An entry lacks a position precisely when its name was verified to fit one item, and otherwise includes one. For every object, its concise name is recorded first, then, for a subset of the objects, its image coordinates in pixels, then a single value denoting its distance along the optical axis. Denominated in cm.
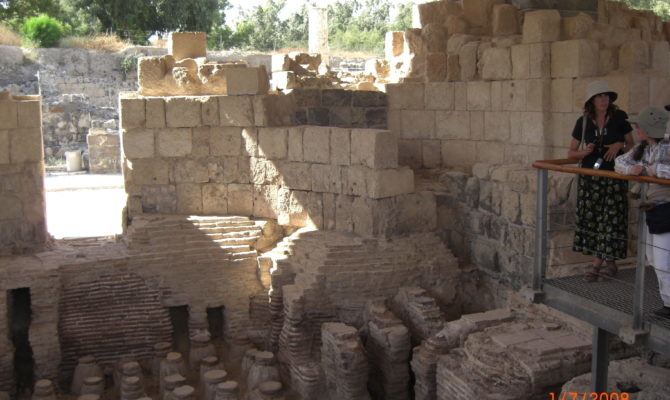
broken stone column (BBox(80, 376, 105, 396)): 873
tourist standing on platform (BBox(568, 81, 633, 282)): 560
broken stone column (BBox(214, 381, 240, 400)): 821
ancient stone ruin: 861
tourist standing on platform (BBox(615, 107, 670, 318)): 469
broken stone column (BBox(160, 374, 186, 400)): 851
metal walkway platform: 463
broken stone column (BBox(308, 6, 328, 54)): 2970
